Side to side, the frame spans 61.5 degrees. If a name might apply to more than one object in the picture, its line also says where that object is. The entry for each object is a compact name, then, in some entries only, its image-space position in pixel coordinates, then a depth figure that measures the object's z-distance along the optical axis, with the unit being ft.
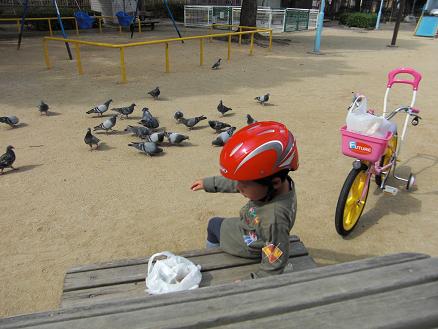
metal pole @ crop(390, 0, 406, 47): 57.70
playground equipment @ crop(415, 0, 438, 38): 76.89
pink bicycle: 11.03
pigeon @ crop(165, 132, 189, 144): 19.34
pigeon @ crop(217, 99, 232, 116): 23.73
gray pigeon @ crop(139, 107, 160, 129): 21.36
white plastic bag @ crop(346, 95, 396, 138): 10.89
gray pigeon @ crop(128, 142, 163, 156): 18.25
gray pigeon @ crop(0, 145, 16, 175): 16.30
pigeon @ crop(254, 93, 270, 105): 26.31
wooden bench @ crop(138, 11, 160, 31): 72.13
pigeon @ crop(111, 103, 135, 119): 23.45
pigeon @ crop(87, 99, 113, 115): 23.47
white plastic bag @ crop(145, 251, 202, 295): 6.79
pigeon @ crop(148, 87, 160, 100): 27.78
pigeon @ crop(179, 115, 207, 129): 21.54
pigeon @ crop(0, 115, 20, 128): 21.40
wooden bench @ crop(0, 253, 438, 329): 3.49
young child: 6.25
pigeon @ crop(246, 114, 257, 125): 21.63
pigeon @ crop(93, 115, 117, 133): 20.89
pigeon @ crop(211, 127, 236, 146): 19.21
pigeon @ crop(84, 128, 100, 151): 18.54
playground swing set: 63.10
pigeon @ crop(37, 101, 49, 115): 23.65
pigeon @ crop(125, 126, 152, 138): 20.20
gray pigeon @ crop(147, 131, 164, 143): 19.15
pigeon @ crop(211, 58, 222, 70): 38.70
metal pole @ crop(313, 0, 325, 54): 47.63
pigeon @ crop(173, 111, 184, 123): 22.54
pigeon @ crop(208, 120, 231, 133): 20.81
